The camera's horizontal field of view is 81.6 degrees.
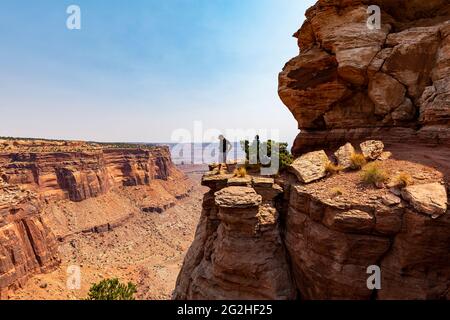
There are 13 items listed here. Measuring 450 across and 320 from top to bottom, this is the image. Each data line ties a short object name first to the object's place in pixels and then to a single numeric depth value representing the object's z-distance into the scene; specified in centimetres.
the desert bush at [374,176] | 1248
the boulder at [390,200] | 1105
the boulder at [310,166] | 1509
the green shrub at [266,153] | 1821
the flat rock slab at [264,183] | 1565
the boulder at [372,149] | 1511
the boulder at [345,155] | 1525
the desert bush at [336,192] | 1272
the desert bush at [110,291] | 2586
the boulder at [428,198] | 1008
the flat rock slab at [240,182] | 1587
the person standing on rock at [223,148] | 2232
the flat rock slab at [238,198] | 1407
